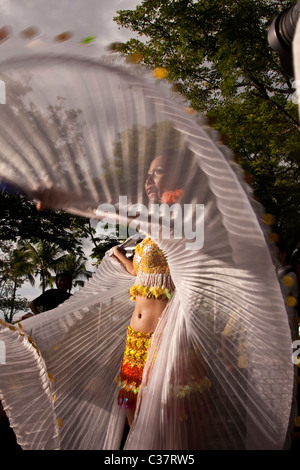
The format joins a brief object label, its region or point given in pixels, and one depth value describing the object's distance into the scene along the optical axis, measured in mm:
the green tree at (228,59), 7289
